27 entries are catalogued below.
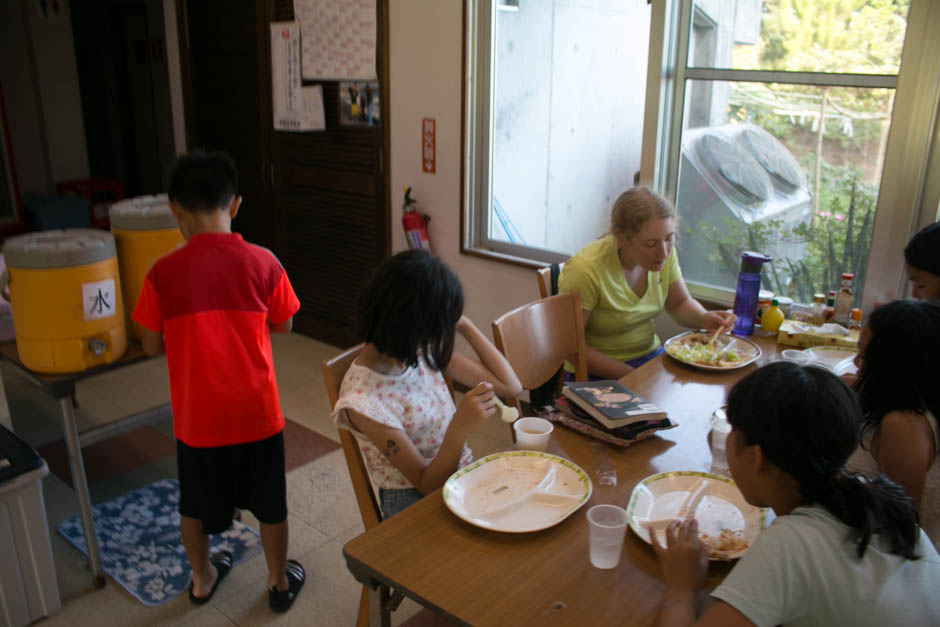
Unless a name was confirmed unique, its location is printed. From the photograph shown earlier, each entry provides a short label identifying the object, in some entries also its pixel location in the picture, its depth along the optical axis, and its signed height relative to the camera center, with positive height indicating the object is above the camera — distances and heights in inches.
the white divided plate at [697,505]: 50.5 -27.5
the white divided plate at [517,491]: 51.1 -27.3
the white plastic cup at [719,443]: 59.0 -26.2
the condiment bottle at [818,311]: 91.3 -24.1
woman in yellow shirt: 88.0 -21.5
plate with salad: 79.8 -26.3
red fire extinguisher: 134.7 -21.3
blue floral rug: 86.8 -54.2
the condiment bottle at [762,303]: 93.0 -23.5
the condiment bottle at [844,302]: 89.3 -22.5
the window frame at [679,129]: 84.6 -2.5
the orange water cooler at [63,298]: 73.9 -19.5
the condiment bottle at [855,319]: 88.9 -24.3
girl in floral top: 57.2 -21.8
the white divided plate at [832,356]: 78.3 -26.3
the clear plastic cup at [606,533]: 45.3 -25.6
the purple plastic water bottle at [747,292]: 91.8 -22.0
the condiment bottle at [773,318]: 91.0 -24.9
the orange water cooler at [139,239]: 82.5 -14.8
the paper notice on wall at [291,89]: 144.6 +3.0
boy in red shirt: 69.4 -22.7
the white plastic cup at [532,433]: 59.5 -25.6
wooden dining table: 42.6 -28.0
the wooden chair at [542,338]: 76.7 -24.5
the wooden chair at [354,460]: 59.5 -27.9
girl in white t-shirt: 37.5 -21.3
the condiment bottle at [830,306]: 91.4 -23.7
